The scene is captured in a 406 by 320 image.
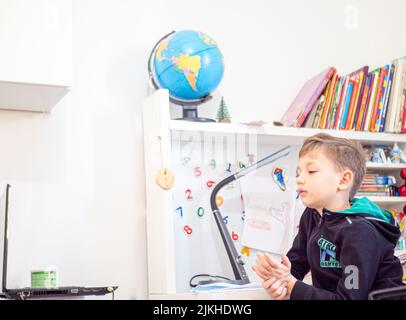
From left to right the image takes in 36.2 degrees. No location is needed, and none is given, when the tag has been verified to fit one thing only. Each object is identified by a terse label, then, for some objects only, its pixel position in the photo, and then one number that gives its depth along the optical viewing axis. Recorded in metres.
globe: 1.95
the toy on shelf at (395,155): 2.31
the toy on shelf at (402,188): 2.31
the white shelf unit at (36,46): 1.67
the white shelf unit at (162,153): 1.89
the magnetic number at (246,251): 2.18
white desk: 1.74
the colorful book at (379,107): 2.25
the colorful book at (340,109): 2.21
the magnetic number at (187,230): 2.13
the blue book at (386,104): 2.26
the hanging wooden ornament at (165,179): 1.91
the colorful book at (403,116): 2.27
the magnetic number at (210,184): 2.19
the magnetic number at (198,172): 2.18
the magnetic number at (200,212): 2.16
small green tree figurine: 2.08
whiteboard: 2.13
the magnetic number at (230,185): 2.21
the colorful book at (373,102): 2.24
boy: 1.42
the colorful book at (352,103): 2.22
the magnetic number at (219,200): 2.19
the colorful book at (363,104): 2.24
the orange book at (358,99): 2.23
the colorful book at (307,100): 2.20
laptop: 1.62
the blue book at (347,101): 2.22
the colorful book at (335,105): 2.21
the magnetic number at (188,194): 2.16
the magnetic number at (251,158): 2.26
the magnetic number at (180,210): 2.14
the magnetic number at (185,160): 2.17
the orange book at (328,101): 2.21
